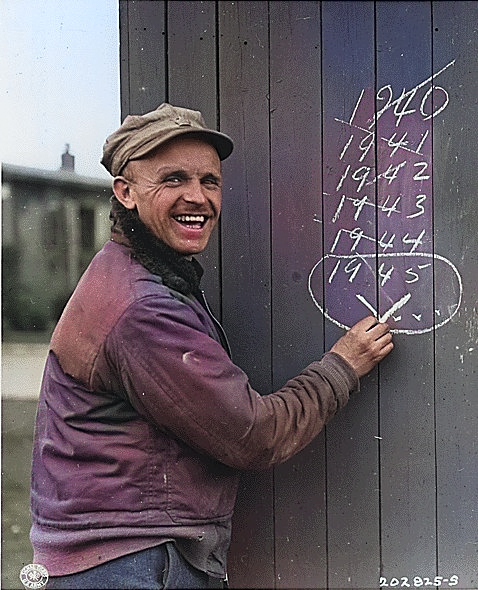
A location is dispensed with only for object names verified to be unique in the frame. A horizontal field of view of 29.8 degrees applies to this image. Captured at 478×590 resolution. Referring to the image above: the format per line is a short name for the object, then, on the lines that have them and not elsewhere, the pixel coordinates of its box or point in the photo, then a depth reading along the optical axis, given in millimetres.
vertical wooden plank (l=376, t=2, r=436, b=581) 2510
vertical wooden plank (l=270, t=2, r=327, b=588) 2564
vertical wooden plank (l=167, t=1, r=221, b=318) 2611
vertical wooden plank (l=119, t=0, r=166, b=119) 2627
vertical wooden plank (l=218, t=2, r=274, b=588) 2592
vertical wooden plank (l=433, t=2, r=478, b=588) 2490
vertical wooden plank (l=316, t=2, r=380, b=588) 2535
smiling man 2096
